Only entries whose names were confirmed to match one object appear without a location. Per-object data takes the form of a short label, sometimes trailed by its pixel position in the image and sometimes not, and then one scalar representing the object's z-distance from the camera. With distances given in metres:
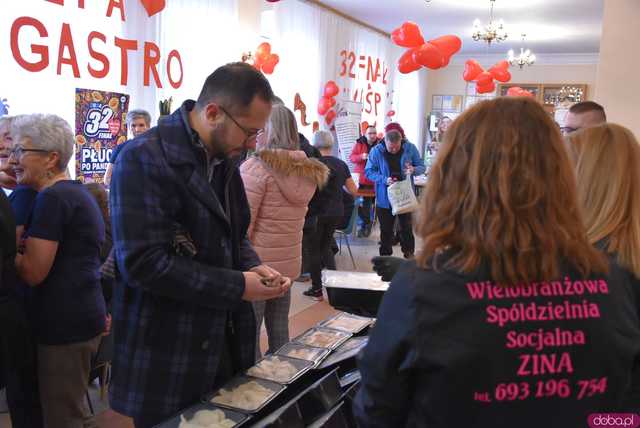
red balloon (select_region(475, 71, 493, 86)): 8.60
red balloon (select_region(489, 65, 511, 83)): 8.81
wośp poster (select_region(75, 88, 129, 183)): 4.63
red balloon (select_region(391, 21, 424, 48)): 6.89
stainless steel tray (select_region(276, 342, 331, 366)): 1.77
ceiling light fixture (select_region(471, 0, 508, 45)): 7.81
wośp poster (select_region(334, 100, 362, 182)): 8.88
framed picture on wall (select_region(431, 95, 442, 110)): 13.09
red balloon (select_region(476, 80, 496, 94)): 8.50
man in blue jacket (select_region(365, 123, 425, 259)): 5.98
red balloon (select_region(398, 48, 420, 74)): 7.33
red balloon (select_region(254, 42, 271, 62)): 6.46
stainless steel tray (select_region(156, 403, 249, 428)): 1.37
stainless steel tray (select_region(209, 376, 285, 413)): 1.44
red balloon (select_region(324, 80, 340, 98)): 8.30
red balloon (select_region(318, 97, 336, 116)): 8.26
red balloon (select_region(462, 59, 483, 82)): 8.85
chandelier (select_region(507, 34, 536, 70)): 9.16
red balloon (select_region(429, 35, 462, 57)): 6.97
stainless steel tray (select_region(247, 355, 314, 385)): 1.62
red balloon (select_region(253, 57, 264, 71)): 6.46
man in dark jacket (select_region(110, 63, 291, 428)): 1.37
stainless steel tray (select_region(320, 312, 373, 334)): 2.02
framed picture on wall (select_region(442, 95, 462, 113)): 12.90
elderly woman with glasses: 1.86
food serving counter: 1.41
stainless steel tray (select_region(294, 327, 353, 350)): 1.89
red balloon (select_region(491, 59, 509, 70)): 8.88
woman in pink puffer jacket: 2.54
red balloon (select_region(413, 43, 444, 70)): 6.93
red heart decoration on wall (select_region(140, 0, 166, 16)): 4.43
